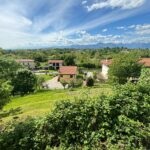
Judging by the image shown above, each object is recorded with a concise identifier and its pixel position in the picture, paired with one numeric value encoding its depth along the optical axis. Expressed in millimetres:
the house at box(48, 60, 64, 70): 49716
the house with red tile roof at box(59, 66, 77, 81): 33592
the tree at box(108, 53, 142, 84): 21357
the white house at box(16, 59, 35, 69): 51537
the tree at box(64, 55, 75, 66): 49327
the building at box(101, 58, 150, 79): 34111
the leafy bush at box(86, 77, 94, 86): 26757
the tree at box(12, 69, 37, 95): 24204
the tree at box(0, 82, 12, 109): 5795
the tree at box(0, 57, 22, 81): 13702
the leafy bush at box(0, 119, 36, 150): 4880
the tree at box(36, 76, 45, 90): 28005
